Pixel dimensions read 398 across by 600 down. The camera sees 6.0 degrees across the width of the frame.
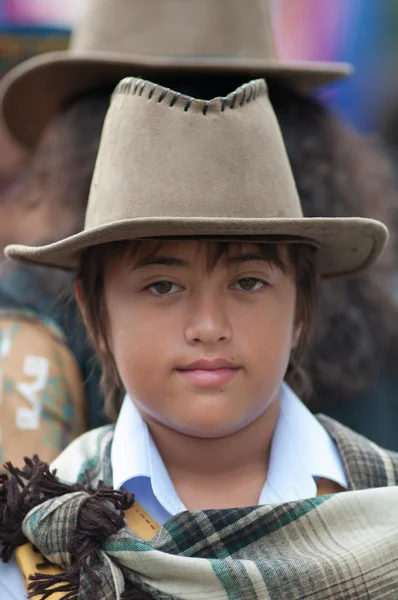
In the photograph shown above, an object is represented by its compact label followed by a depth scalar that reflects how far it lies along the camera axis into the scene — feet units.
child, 7.78
